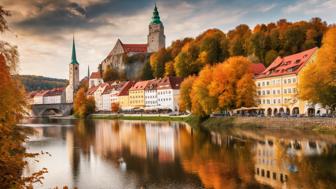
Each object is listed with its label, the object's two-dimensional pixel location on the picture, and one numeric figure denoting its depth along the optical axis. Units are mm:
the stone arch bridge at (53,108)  132125
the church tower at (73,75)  167750
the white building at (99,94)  139125
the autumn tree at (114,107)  117750
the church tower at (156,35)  151375
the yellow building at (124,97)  121375
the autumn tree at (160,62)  121500
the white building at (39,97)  195000
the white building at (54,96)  183438
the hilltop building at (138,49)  148500
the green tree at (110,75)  150875
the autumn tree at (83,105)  117694
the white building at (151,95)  110050
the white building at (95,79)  163638
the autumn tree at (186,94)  73375
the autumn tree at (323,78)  43906
